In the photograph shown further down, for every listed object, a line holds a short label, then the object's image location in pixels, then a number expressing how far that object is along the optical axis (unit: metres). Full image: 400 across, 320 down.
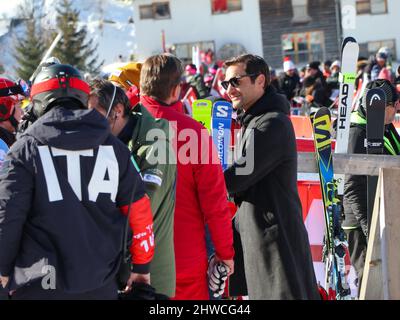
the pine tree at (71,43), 42.30
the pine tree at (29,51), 41.28
